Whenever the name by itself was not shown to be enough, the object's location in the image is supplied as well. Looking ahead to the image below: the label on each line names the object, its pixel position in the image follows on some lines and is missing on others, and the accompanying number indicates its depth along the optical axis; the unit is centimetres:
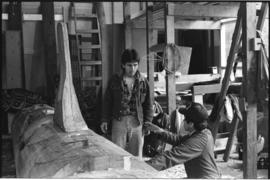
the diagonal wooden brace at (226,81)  432
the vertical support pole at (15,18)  812
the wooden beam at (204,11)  489
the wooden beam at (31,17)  832
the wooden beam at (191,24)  612
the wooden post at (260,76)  387
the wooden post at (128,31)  714
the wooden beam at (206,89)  555
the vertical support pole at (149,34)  557
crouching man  287
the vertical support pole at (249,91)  382
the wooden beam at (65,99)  326
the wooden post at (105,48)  744
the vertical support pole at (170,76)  486
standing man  418
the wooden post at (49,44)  784
